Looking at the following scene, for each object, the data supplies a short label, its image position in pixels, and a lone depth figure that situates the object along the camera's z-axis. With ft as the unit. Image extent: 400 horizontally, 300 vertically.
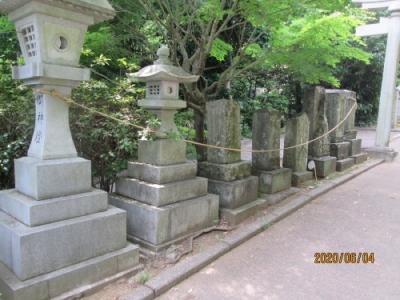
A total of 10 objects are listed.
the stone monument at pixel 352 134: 30.83
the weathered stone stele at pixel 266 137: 19.93
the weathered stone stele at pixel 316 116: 25.39
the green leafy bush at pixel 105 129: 15.20
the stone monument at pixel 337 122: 27.89
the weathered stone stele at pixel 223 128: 16.67
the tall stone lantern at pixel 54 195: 10.08
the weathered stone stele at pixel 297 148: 22.47
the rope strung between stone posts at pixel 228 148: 10.98
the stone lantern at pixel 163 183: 13.53
